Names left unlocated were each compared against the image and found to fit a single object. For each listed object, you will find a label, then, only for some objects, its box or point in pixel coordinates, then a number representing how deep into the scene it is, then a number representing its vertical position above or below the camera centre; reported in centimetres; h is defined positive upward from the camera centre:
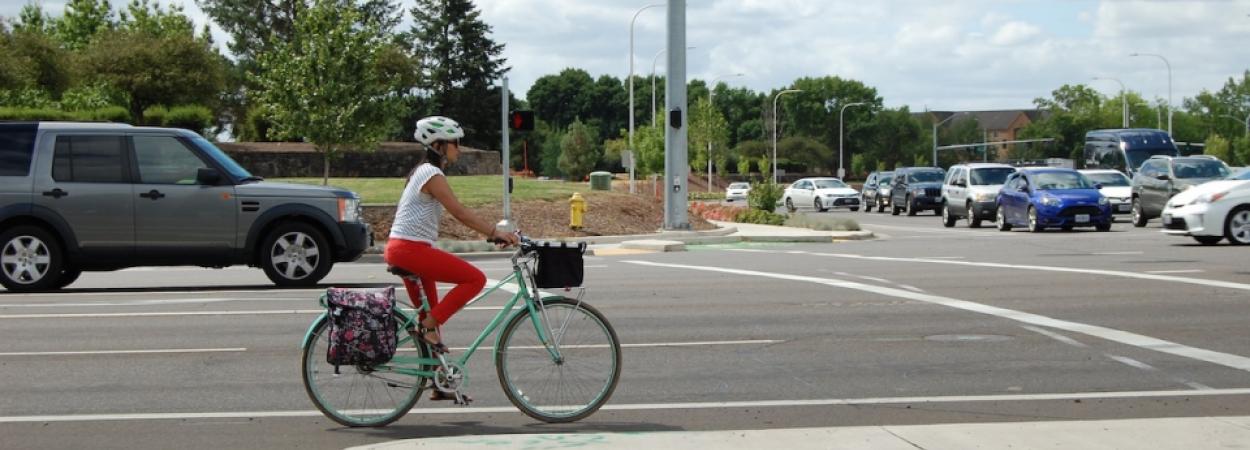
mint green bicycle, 770 -110
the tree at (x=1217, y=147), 11850 +107
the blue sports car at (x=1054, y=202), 3158 -92
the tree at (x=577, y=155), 10012 +76
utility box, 4150 -43
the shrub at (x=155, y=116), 4591 +175
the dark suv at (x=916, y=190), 4962 -97
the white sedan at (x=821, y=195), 5703 -130
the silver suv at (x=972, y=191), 3694 -78
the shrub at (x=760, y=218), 3791 -146
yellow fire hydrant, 3055 -94
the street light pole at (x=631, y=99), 5832 +283
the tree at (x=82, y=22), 7206 +785
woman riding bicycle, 769 -35
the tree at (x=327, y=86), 3609 +209
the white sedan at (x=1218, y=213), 2288 -87
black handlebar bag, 750 -52
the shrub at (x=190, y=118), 4569 +168
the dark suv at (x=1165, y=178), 3403 -44
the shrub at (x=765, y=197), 3969 -92
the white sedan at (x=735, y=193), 8146 -167
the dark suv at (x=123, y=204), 1617 -40
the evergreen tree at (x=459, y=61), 9125 +690
